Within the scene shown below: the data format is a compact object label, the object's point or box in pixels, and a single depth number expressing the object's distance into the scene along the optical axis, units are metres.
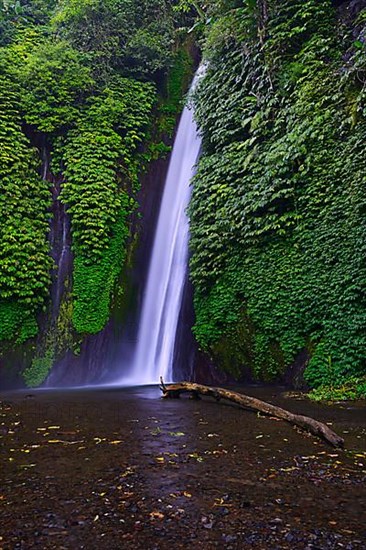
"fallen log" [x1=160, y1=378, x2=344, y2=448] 4.13
